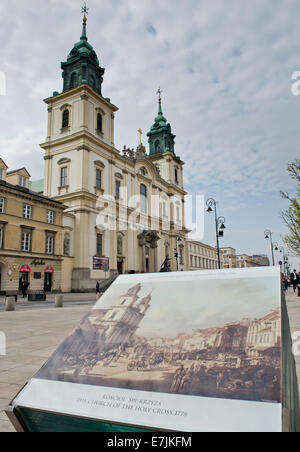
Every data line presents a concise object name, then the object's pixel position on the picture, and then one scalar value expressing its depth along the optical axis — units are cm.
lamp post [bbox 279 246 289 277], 5736
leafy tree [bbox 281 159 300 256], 1536
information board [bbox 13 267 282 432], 162
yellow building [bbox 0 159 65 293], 2534
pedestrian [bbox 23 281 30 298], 2557
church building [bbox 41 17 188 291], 3488
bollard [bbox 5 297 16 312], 1532
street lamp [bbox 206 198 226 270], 2592
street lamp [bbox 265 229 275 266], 3935
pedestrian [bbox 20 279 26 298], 2539
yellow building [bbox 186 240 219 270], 7488
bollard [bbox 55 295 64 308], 1847
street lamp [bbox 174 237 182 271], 5706
